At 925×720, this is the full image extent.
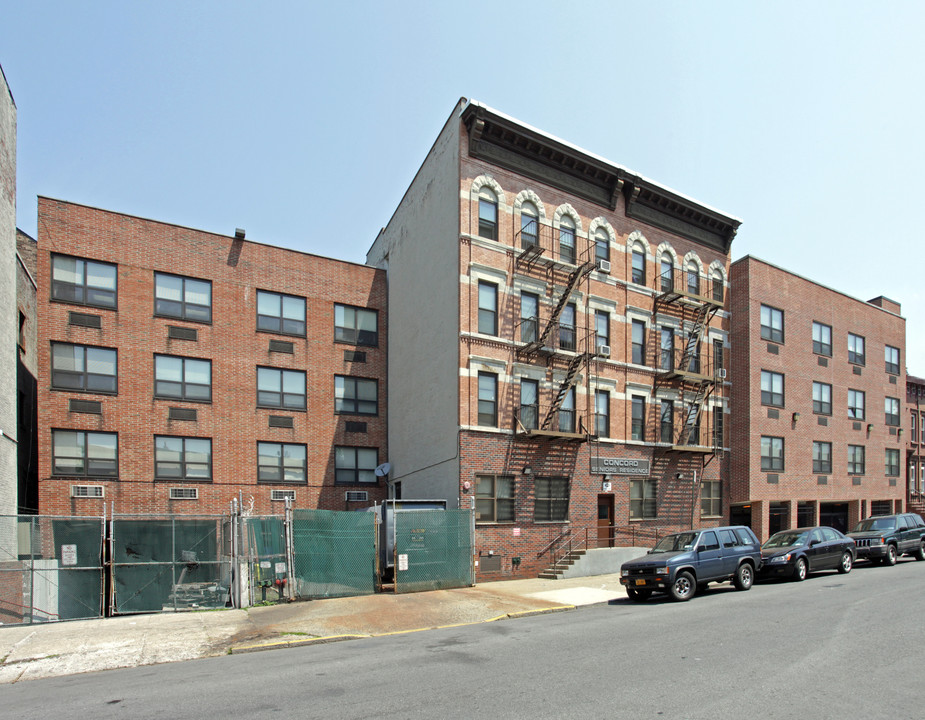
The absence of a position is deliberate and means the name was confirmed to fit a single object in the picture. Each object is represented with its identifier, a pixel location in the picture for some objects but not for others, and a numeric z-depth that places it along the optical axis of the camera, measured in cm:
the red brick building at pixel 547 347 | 2269
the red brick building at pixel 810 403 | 2962
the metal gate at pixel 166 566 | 1523
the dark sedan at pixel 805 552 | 1867
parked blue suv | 1560
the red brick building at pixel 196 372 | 2245
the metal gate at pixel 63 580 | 1446
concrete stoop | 2191
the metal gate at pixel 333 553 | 1669
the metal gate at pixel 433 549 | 1831
